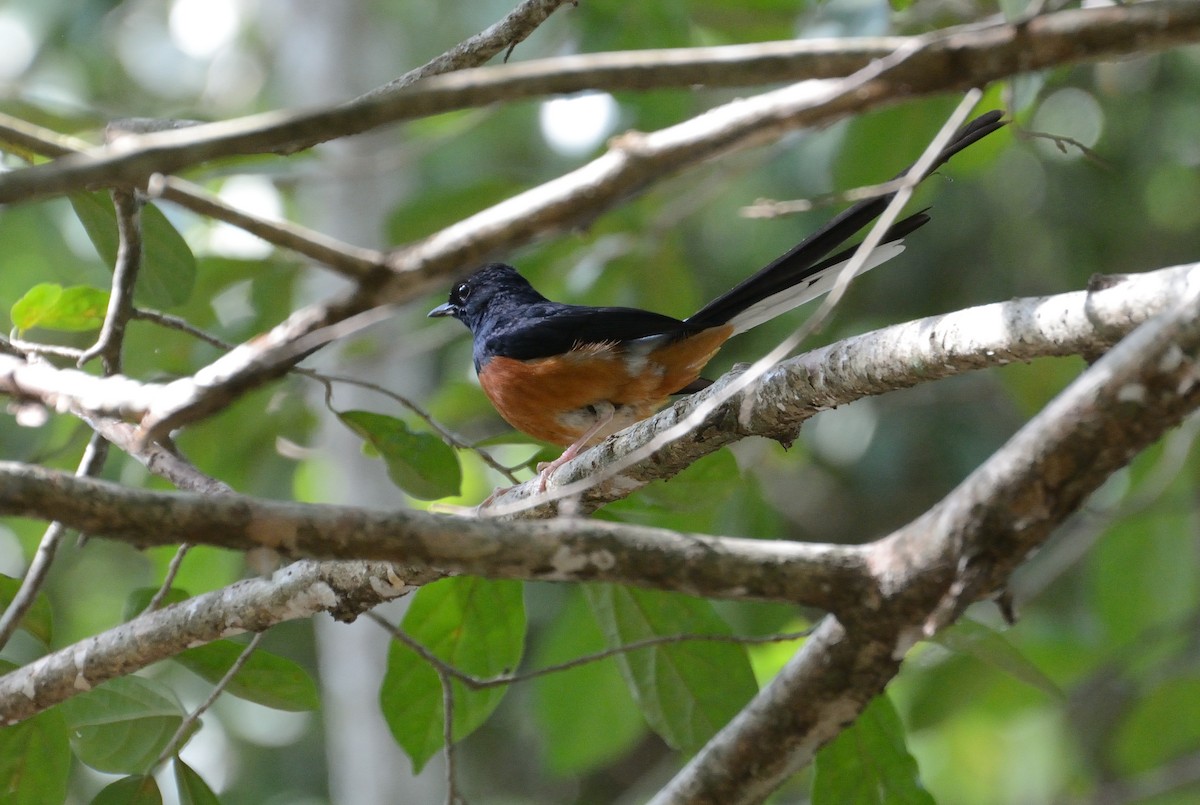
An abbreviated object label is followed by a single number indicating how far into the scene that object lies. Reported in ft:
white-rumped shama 24.82
